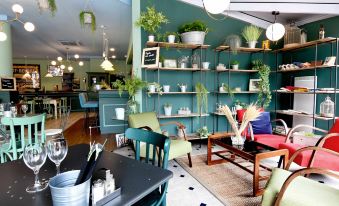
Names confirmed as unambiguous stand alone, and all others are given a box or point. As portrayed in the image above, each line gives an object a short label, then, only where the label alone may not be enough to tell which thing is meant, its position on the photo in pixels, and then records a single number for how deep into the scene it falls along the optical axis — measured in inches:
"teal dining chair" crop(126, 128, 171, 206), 53.1
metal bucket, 30.5
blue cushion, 145.8
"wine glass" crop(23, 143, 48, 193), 41.5
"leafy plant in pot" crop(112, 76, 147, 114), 151.9
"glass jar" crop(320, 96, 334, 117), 148.7
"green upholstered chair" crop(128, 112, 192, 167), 113.2
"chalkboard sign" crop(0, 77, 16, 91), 218.4
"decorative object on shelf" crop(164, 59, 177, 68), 162.2
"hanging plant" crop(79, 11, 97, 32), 157.8
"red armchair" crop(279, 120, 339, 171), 92.4
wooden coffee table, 91.4
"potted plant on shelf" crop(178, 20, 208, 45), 155.8
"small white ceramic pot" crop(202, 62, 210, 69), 167.2
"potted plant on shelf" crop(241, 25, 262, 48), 173.5
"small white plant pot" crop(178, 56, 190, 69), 165.6
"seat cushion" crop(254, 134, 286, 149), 125.7
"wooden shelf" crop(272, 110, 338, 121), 146.1
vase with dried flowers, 102.0
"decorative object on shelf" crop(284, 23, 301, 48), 173.8
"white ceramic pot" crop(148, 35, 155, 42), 152.5
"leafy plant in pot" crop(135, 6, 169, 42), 147.6
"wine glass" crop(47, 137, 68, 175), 44.3
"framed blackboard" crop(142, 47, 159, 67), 151.6
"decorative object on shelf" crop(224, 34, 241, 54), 169.6
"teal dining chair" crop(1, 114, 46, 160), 88.6
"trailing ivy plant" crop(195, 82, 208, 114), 165.9
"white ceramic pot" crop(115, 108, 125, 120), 161.3
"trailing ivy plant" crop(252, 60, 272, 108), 177.3
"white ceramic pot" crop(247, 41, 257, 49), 175.2
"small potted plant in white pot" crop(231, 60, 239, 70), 179.3
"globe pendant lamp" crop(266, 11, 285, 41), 146.6
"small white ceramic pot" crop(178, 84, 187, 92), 167.6
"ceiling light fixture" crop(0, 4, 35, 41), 133.1
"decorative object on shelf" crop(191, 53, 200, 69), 170.9
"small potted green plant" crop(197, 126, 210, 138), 165.6
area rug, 89.7
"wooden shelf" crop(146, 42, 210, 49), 155.5
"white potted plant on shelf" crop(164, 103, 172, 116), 165.0
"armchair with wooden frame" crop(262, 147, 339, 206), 56.2
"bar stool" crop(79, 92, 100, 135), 244.4
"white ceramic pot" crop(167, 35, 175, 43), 156.3
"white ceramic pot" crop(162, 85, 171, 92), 162.6
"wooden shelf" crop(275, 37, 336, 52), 146.5
